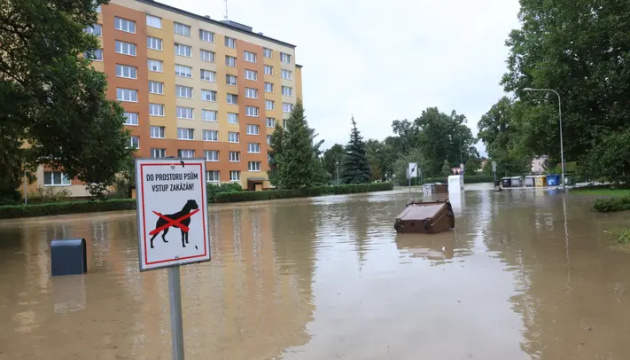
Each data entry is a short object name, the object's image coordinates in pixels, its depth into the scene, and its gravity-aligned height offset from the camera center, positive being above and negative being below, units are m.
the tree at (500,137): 55.75 +4.80
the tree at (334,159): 95.07 +5.03
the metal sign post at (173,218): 2.81 -0.18
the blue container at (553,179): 51.34 -0.48
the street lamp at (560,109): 19.23 +2.73
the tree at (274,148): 60.14 +4.94
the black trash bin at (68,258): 9.32 -1.27
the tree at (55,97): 13.88 +2.99
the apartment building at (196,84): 48.91 +12.41
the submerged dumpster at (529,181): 56.94 -0.65
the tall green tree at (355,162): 66.94 +2.84
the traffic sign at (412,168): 42.05 +1.08
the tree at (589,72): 16.61 +3.83
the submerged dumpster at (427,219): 13.26 -1.11
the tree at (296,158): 52.12 +2.98
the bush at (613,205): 17.34 -1.18
